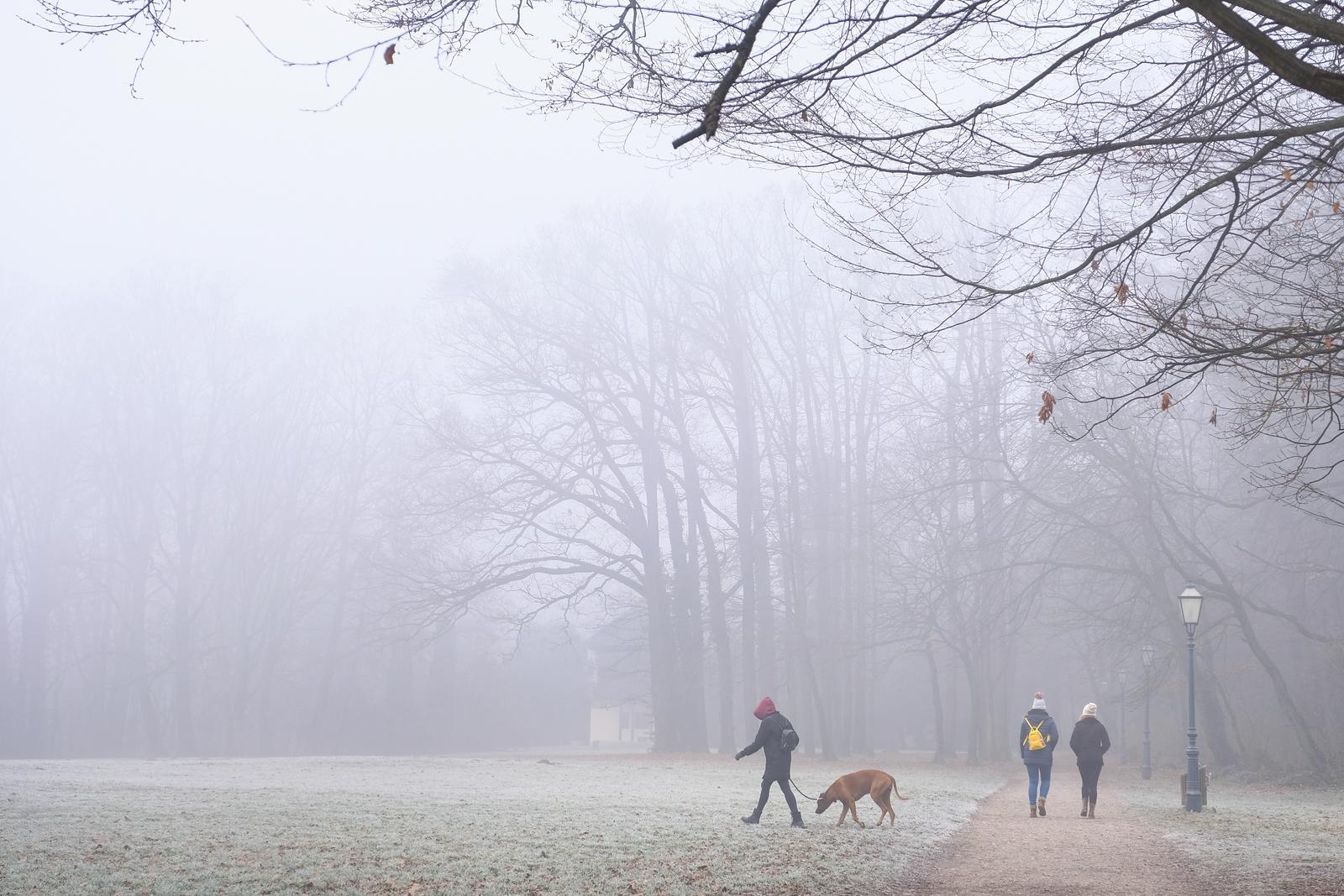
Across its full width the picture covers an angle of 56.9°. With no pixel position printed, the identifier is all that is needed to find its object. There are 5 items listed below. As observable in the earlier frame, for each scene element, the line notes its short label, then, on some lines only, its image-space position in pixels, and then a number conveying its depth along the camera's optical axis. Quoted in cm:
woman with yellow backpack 1736
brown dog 1450
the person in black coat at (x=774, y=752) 1440
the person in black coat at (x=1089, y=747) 1753
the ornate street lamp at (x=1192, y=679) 1844
